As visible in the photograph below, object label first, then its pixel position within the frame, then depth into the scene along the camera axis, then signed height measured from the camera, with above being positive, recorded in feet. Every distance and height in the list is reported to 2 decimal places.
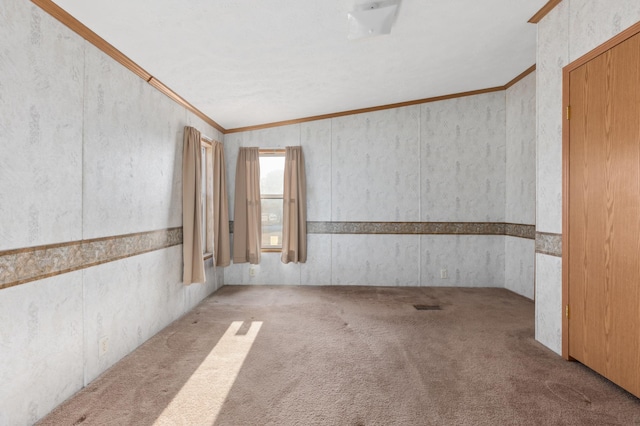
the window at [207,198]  15.81 +0.68
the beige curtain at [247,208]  17.47 +0.26
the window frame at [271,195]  17.88 +0.96
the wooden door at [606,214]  7.13 +0.03
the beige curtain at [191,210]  12.76 +0.11
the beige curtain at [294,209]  17.29 +0.22
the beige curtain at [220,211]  16.07 +0.07
